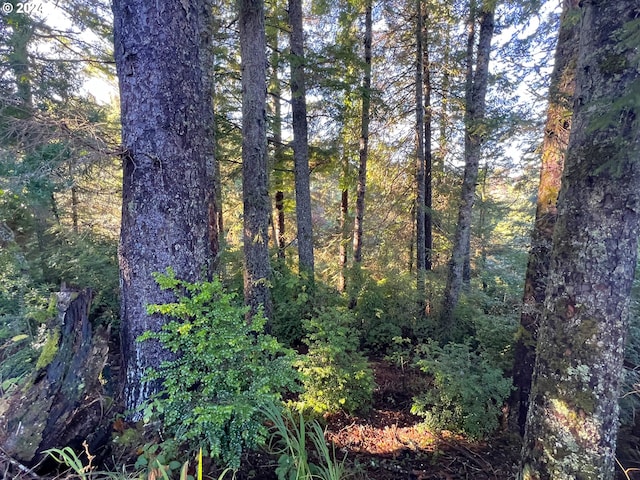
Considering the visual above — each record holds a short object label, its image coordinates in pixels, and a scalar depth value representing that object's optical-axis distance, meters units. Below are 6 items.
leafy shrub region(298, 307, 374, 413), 3.51
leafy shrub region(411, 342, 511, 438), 3.52
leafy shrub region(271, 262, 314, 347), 5.82
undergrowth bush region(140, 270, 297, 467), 2.13
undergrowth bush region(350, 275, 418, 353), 6.27
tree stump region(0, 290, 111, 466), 2.15
